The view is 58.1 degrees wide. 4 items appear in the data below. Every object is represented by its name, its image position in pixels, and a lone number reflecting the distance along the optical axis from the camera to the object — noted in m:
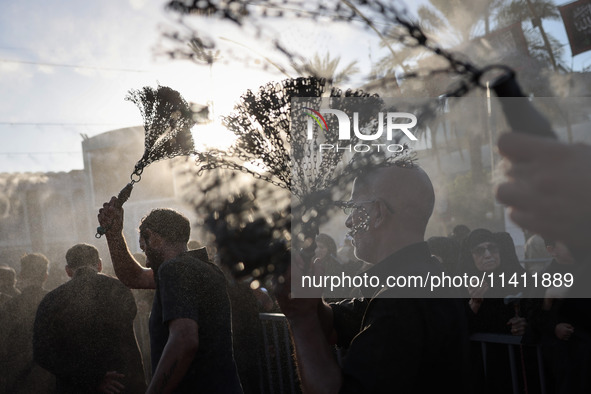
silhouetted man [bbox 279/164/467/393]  1.69
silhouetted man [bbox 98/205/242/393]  2.83
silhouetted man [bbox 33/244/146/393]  4.05
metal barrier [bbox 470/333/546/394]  3.22
